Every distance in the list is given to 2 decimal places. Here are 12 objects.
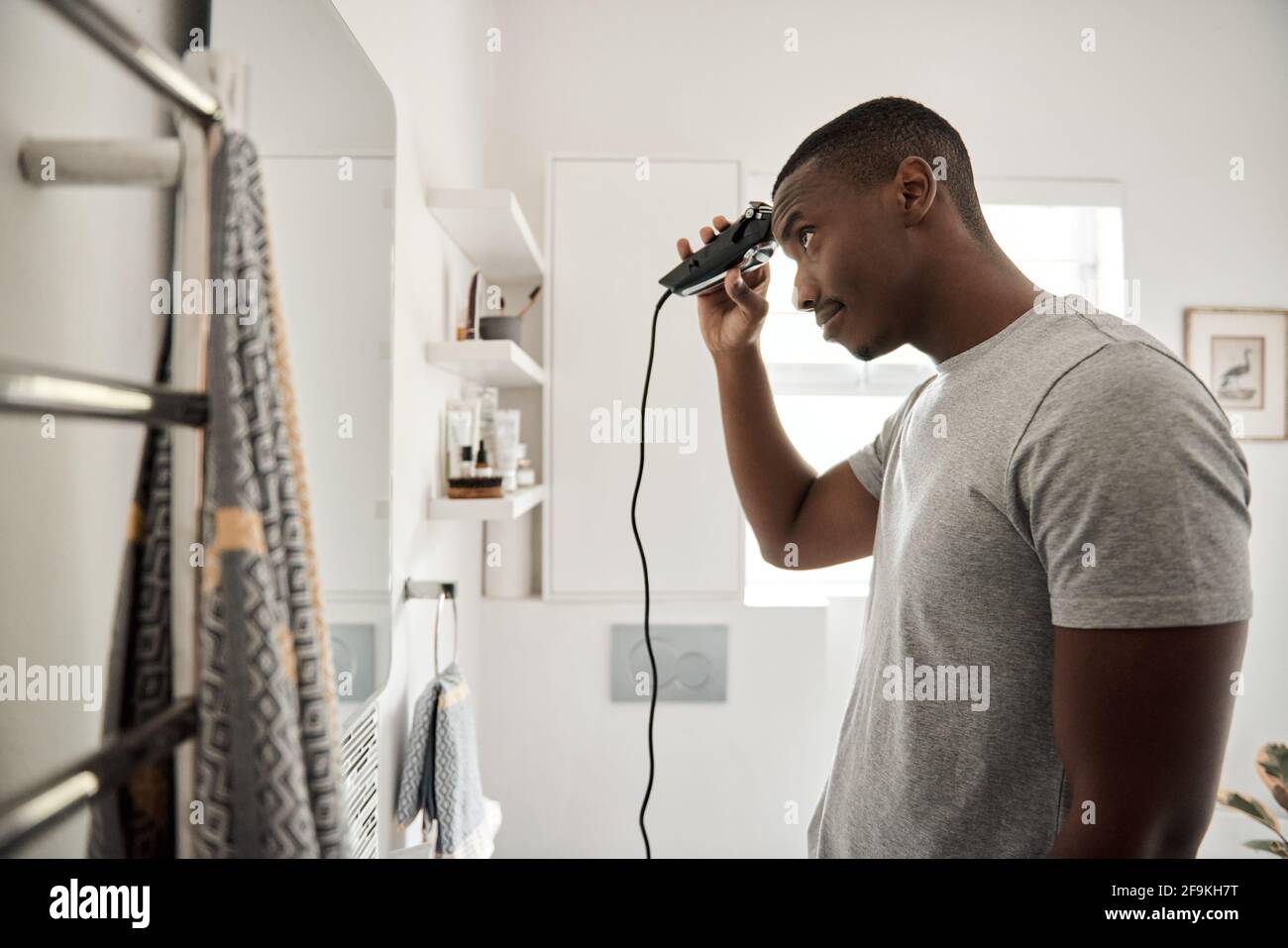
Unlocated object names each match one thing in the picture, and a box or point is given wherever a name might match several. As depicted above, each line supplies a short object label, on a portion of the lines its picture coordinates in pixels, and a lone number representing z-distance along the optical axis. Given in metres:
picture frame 1.62
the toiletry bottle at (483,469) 1.09
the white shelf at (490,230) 1.03
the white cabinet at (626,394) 1.46
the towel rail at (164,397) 0.28
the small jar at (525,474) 1.36
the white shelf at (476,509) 1.03
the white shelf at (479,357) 1.04
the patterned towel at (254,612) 0.33
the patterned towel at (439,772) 0.92
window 1.60
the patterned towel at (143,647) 0.34
